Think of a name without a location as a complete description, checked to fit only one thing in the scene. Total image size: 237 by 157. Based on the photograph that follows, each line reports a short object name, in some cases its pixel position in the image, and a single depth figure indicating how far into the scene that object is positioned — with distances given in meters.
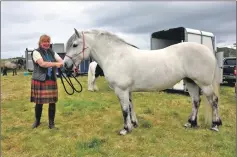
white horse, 4.56
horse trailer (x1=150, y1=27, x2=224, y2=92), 9.74
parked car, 15.34
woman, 4.77
